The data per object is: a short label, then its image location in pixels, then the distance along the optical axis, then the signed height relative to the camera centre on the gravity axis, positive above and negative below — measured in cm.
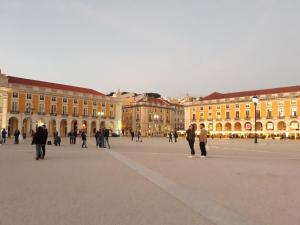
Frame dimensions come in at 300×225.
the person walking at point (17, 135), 2354 -87
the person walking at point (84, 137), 1937 -83
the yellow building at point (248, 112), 6260 +415
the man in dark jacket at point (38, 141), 1095 -65
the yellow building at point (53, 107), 5380 +486
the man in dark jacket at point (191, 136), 1249 -48
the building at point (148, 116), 8345 +394
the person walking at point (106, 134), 1938 -59
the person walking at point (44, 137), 1109 -50
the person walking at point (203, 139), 1177 -60
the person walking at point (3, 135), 2442 -85
